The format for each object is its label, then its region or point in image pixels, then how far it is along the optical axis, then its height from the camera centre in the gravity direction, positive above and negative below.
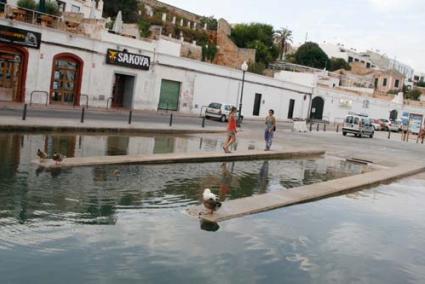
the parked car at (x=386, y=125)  61.21 +0.24
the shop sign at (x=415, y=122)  48.50 +0.72
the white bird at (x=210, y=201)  9.73 -1.73
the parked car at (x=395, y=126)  61.62 +0.28
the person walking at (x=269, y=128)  21.89 -0.63
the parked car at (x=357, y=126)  42.19 -0.17
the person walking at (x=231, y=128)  19.77 -0.74
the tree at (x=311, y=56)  113.94 +12.82
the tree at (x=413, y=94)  105.31 +7.06
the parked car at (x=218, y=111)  42.22 -0.39
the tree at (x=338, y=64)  122.21 +12.89
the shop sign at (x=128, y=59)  38.14 +2.56
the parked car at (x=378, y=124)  60.72 +0.18
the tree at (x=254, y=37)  88.75 +12.48
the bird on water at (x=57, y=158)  13.16 -1.72
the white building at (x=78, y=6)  55.24 +8.60
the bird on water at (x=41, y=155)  13.27 -1.71
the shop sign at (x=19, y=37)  31.28 +2.63
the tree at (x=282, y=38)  109.44 +15.51
